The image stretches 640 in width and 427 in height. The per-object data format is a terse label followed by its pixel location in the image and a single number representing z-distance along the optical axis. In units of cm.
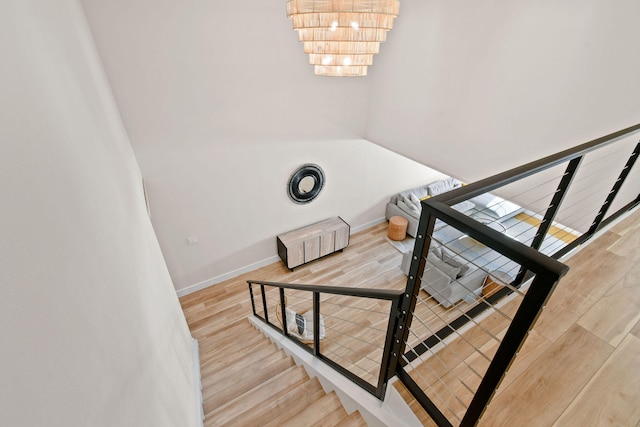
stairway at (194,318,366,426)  192
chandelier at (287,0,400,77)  182
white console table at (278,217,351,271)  506
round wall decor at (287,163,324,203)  478
